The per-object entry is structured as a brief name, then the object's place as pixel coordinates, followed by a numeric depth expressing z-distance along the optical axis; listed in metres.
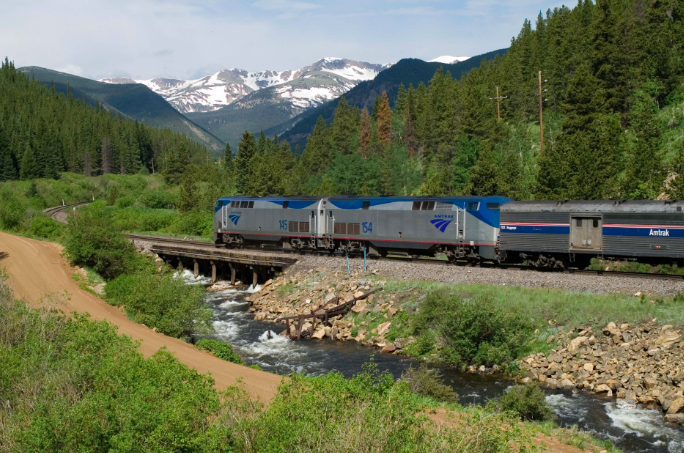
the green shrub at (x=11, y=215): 56.72
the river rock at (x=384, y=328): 27.58
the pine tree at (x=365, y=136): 98.04
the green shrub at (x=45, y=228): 50.96
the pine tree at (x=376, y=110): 114.80
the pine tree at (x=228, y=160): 132.25
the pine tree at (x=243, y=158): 94.69
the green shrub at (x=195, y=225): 66.75
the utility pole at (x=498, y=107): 76.87
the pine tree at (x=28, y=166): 125.31
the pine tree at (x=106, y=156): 154.12
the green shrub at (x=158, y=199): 98.31
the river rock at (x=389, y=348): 26.02
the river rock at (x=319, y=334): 28.75
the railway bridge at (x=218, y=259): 40.47
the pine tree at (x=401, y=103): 109.50
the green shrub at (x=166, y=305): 26.34
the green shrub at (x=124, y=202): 95.69
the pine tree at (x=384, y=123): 101.25
